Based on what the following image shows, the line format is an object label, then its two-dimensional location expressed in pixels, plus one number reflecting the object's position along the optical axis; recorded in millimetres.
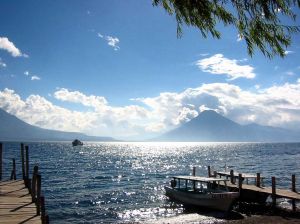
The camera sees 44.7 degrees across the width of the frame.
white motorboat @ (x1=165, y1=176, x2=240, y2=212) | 33125
